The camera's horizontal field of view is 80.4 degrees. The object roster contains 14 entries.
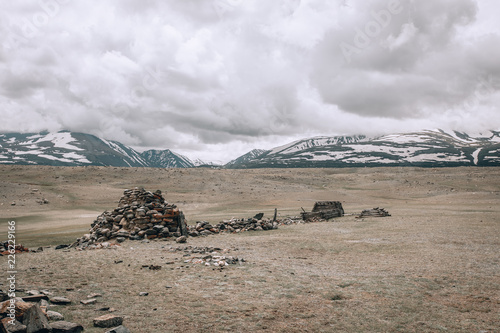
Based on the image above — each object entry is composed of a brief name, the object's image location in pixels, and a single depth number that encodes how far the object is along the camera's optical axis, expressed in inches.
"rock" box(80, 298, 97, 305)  297.4
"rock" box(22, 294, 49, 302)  283.0
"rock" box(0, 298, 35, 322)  232.7
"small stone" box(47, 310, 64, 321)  249.2
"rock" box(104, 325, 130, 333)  220.7
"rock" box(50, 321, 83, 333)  226.7
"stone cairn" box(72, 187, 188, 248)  801.6
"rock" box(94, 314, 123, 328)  245.9
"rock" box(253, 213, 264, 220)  1200.4
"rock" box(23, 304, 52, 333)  218.4
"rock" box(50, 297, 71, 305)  292.1
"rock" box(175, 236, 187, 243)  757.9
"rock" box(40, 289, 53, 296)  314.3
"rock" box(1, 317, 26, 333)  210.7
